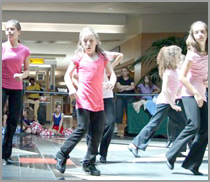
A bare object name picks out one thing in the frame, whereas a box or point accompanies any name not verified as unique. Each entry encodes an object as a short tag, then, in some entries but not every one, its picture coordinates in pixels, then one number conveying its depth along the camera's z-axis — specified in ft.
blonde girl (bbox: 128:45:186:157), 19.60
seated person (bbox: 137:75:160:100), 41.50
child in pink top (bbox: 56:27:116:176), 15.47
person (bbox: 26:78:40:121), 42.30
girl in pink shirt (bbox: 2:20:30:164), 17.28
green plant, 49.08
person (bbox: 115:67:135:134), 38.17
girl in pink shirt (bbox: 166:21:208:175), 15.70
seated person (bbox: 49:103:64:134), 40.58
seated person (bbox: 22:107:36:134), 39.06
